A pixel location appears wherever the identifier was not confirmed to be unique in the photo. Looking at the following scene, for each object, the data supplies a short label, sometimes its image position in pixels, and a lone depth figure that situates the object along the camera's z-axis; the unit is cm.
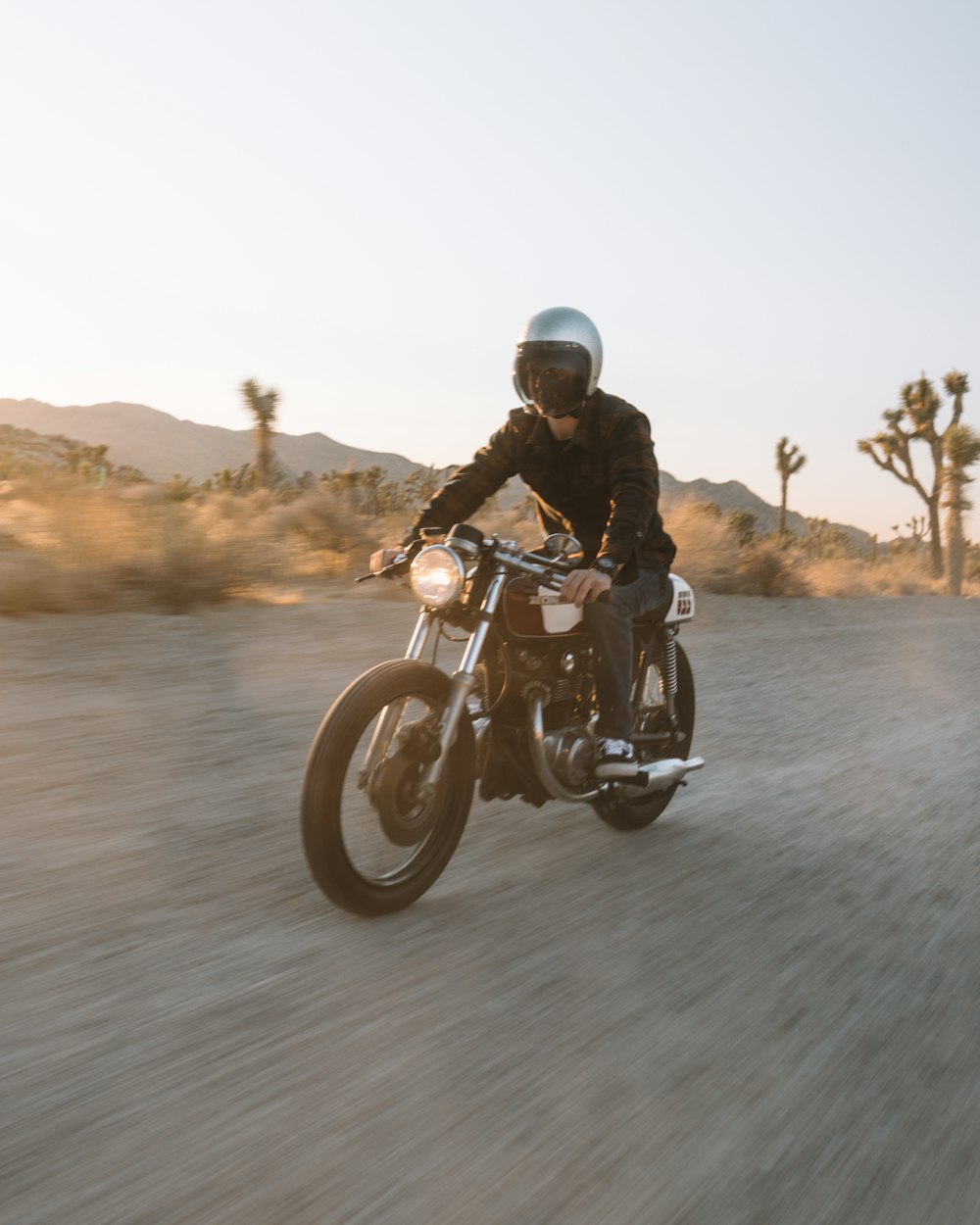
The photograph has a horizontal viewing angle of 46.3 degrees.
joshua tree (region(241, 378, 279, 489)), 2650
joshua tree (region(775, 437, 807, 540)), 5422
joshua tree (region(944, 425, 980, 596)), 3694
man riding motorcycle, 452
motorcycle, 365
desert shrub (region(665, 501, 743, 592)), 1852
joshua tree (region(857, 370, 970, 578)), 3981
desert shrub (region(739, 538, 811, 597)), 1991
